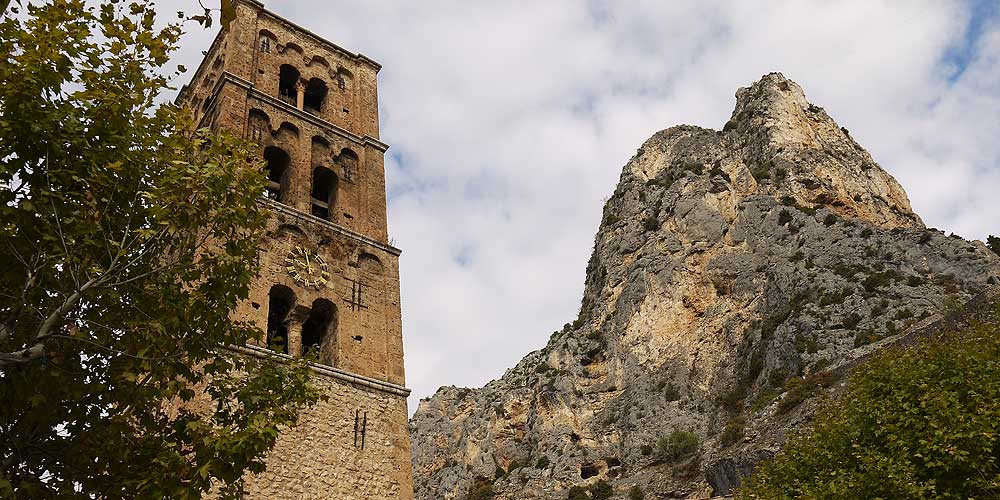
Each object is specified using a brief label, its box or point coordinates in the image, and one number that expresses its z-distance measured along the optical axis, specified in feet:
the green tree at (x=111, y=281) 29.12
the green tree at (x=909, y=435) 45.01
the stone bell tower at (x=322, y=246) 58.13
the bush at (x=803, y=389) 132.87
